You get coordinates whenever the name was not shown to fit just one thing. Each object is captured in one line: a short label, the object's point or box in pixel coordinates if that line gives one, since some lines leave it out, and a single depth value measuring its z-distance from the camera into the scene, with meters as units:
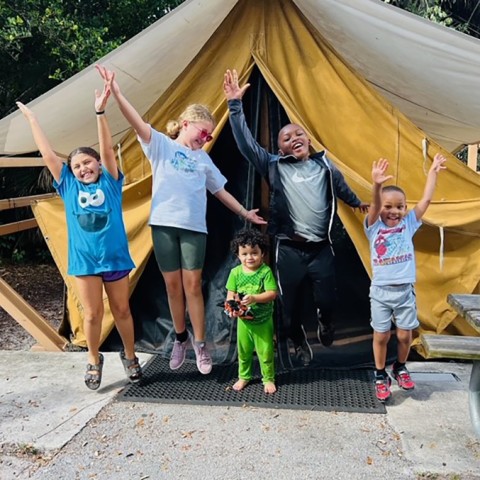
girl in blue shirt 3.22
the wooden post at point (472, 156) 6.30
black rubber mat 3.30
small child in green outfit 3.35
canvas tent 3.64
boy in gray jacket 3.49
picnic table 2.39
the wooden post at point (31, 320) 4.16
